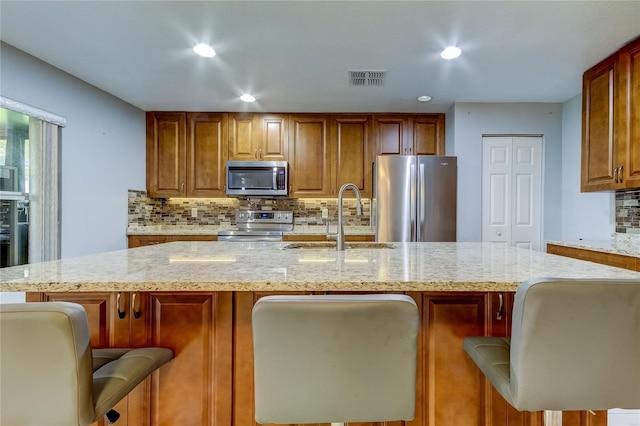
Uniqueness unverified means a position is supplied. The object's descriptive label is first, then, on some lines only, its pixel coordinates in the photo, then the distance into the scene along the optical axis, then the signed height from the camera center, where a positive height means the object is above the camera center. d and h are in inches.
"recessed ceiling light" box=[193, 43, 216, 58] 89.4 +46.1
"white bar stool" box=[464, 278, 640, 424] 30.3 -13.0
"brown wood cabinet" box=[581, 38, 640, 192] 87.9 +26.8
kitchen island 45.4 -17.9
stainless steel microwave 144.3 +15.4
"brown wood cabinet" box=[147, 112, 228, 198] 149.7 +28.0
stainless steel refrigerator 129.2 +4.3
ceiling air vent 104.9 +45.6
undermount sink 80.0 -8.7
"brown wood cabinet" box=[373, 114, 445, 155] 147.1 +36.2
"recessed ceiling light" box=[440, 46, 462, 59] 89.9 +45.9
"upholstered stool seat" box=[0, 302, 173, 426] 27.9 -14.1
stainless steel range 155.6 -4.8
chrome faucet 70.3 -4.4
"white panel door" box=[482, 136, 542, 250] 137.1 +10.3
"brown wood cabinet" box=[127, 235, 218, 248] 136.2 -12.0
